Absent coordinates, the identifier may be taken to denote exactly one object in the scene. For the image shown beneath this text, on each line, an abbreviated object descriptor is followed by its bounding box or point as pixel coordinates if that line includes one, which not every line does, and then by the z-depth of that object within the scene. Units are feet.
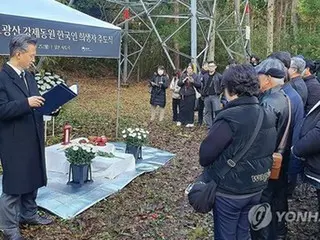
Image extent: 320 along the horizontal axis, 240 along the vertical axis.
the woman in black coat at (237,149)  6.19
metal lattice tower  39.59
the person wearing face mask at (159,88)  24.40
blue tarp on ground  10.63
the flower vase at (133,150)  15.58
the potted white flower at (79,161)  11.87
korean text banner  11.40
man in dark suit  8.11
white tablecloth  13.15
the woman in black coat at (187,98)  23.65
